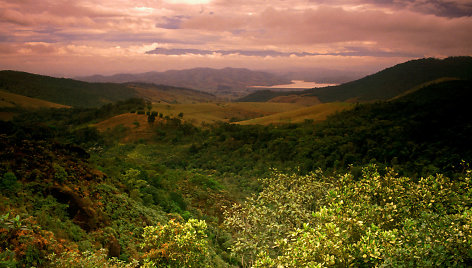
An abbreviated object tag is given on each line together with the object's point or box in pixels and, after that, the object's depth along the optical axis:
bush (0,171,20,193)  11.85
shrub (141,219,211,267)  8.52
